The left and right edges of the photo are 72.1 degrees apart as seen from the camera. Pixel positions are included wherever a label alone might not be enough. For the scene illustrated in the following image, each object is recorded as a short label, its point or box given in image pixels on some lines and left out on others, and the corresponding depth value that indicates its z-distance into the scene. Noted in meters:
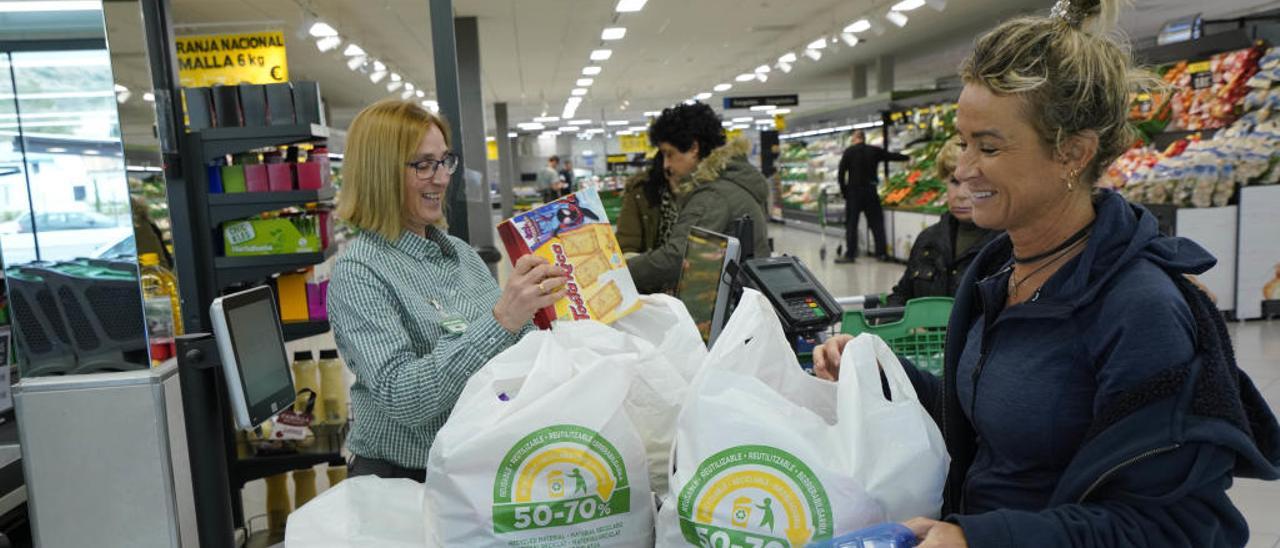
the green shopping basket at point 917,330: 2.25
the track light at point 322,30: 8.97
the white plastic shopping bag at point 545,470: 1.25
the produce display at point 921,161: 11.08
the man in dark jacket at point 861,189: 11.53
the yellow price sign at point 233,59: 8.84
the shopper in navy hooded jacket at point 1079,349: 1.00
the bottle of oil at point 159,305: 2.51
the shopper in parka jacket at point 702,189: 3.38
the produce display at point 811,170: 16.10
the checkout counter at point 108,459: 2.39
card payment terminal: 1.89
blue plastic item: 1.05
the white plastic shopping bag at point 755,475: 1.15
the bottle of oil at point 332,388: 3.55
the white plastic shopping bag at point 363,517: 1.52
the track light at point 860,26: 11.08
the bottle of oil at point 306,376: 3.58
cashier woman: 1.67
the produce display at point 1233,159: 6.70
